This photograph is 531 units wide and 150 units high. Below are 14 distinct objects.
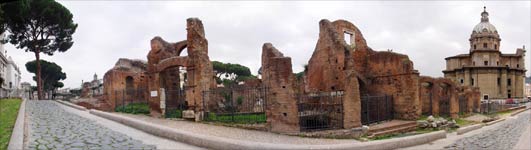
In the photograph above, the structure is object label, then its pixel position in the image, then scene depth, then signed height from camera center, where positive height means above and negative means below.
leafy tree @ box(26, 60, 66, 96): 50.69 +2.12
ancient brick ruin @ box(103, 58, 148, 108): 23.54 +0.35
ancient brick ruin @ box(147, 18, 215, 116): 16.19 +0.71
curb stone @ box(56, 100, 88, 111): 20.36 -0.96
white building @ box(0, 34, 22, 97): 39.12 +2.37
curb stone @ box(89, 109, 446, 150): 8.65 -1.27
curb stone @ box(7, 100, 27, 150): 7.28 -1.02
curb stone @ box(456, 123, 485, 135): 16.58 -1.93
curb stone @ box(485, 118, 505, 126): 22.00 -2.13
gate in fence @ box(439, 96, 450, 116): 24.19 -1.23
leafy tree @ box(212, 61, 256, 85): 50.41 +2.23
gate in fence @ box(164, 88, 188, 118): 16.88 -0.70
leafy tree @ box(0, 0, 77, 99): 30.09 +4.96
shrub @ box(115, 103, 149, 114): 19.17 -1.02
